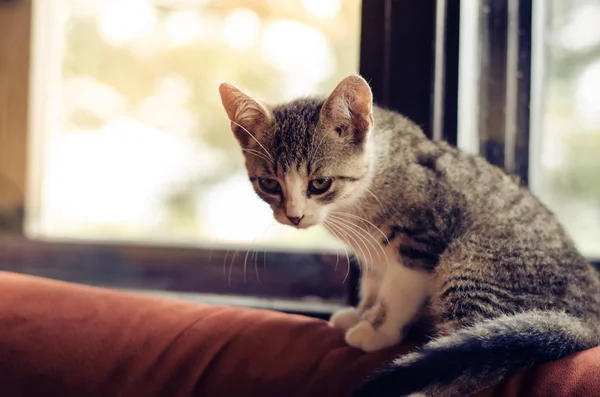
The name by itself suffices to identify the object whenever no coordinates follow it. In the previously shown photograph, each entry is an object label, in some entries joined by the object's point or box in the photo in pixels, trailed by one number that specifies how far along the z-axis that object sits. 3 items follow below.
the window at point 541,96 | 0.70
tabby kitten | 0.60
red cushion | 0.59
